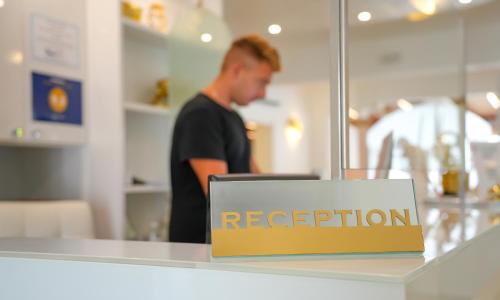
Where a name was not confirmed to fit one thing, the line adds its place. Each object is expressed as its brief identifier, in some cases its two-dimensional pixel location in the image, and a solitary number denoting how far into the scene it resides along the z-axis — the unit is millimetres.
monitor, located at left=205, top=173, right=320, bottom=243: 1248
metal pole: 1181
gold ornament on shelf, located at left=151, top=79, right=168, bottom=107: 3869
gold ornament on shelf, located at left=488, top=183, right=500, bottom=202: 3842
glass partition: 3666
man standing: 1965
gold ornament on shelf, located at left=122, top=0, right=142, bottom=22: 3461
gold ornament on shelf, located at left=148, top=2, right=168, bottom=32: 3701
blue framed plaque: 2828
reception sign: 905
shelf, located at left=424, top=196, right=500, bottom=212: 3445
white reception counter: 785
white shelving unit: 3705
